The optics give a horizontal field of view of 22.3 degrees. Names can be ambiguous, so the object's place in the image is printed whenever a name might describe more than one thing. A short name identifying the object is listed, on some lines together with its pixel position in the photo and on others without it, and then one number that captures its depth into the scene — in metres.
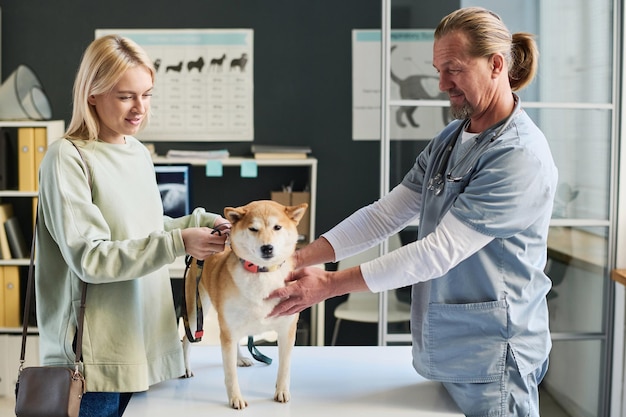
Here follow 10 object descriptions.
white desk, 3.42
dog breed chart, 7.33
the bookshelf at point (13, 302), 6.65
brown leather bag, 3.25
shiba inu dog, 3.33
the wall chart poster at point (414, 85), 5.00
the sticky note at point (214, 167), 6.90
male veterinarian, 3.31
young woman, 3.25
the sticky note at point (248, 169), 6.88
